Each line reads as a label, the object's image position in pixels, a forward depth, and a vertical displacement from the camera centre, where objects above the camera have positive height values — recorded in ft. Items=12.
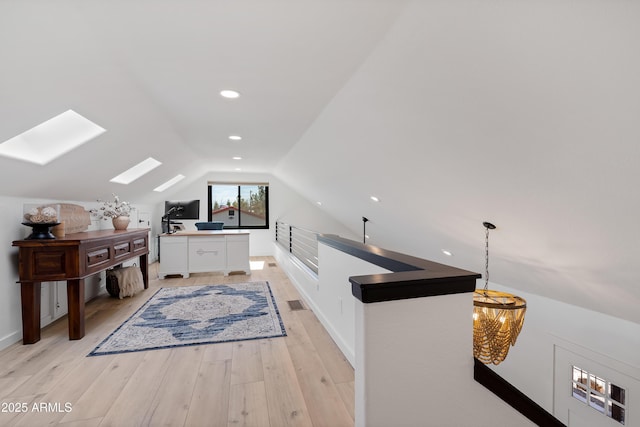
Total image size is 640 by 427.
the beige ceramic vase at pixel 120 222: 13.10 -0.50
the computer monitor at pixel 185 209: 20.96 +0.11
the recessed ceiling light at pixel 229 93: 7.87 +3.04
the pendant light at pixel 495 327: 5.58 -2.06
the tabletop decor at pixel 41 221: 8.30 -0.31
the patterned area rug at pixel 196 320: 8.63 -3.60
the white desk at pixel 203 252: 16.40 -2.25
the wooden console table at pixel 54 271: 8.14 -1.66
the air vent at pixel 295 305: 11.54 -3.58
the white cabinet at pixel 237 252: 17.12 -2.27
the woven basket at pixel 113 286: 12.76 -3.12
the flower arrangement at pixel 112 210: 12.99 +0.01
